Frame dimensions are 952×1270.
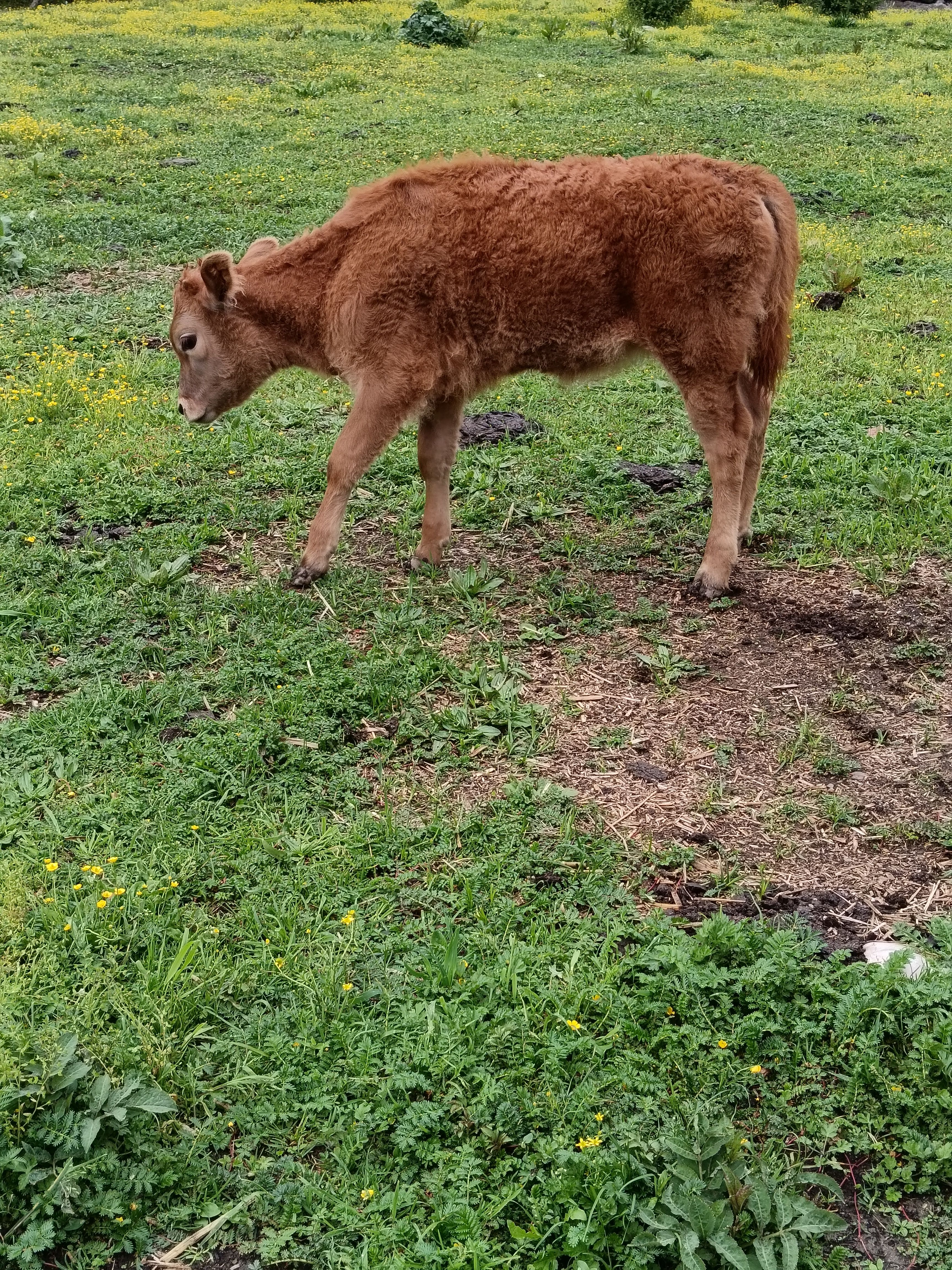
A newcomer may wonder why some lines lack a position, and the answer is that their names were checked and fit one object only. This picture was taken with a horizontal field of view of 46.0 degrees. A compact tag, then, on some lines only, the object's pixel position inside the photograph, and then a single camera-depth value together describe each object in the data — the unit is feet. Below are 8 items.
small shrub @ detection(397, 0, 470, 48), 70.38
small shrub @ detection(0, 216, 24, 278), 33.60
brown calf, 17.71
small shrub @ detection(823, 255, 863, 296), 31.78
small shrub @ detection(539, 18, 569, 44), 72.90
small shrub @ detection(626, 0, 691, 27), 78.74
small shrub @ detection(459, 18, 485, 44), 71.20
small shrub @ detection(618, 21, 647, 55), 68.85
